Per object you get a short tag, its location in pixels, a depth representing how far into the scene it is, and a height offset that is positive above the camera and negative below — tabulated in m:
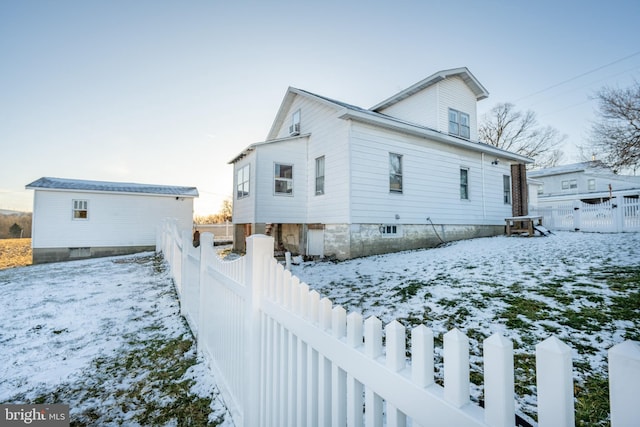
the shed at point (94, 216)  13.91 +0.51
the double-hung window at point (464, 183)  12.38 +1.85
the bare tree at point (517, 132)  25.08 +8.62
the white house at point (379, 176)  9.58 +1.93
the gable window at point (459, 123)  12.60 +4.75
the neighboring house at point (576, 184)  24.69 +3.77
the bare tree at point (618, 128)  12.59 +4.58
